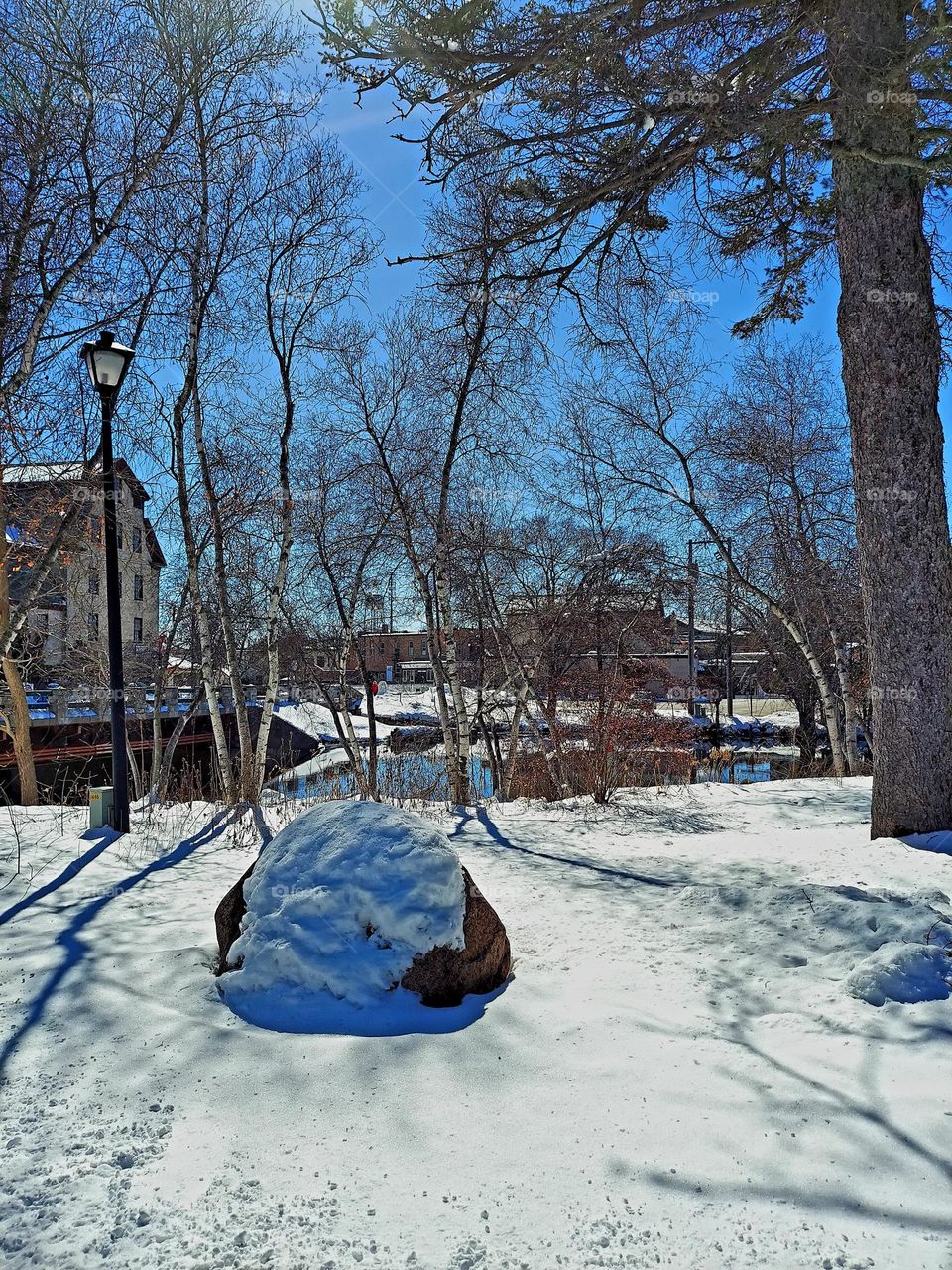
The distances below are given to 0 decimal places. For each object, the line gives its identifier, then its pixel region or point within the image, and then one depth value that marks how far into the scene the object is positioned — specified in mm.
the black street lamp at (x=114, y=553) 6785
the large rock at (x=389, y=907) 3424
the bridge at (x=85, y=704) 18359
